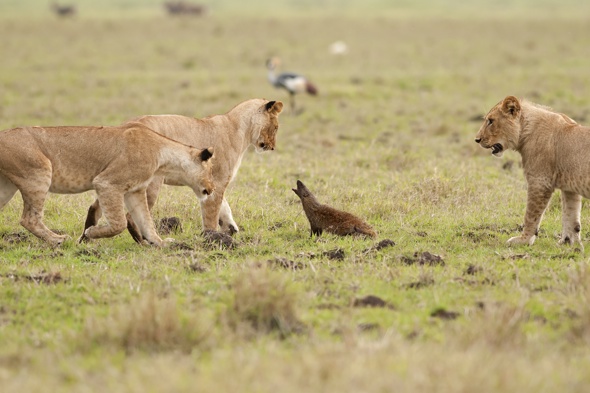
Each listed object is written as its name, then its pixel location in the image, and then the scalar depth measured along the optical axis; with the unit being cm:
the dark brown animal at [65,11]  9234
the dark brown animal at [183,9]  9750
